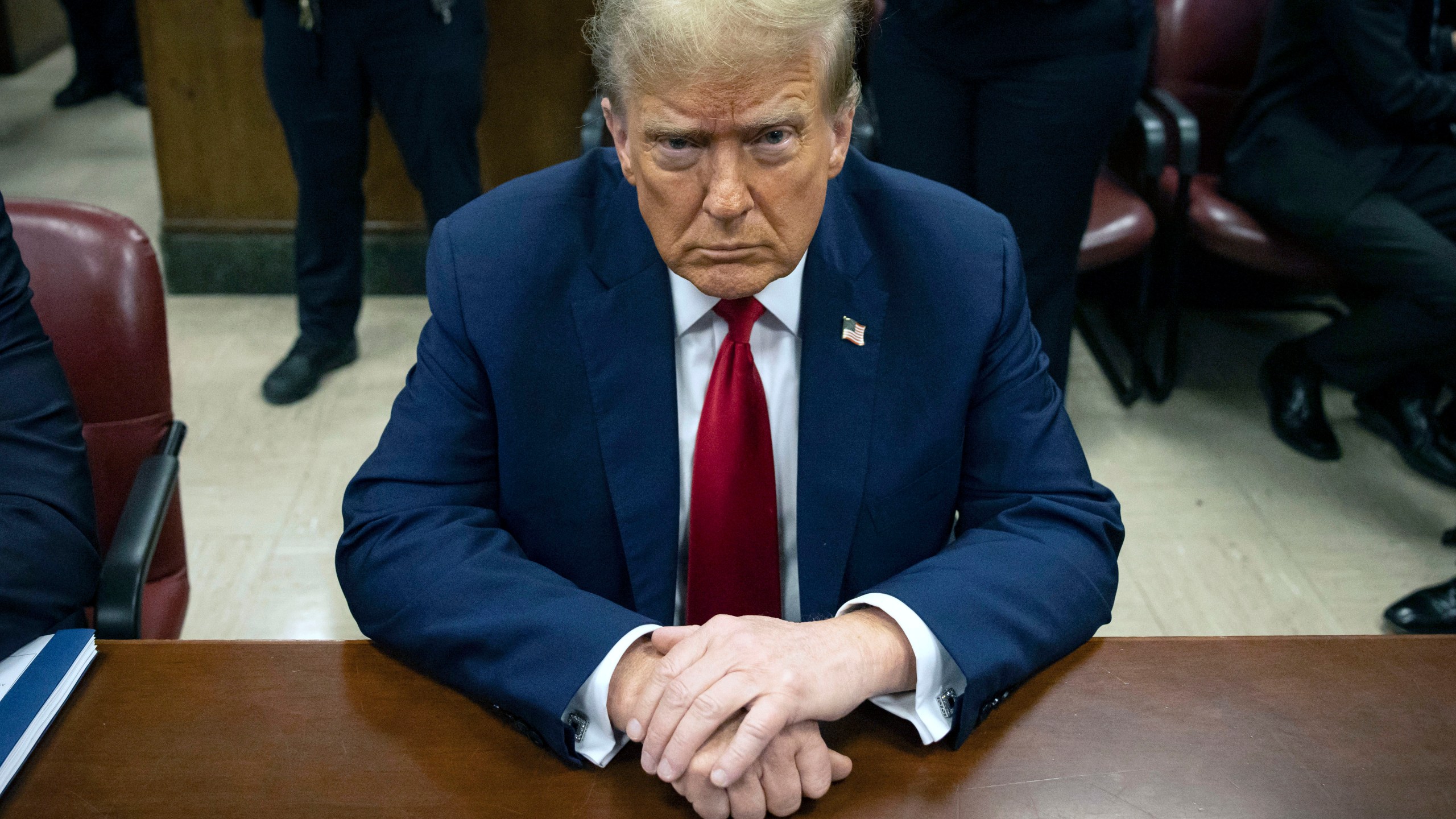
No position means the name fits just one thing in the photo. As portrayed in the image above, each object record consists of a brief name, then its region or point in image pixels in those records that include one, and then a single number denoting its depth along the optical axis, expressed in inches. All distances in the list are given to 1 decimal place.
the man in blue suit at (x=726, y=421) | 44.4
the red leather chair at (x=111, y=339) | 61.3
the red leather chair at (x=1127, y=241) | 120.9
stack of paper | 39.5
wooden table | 38.6
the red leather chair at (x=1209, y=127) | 122.2
